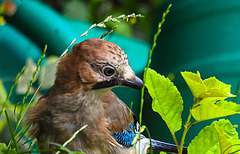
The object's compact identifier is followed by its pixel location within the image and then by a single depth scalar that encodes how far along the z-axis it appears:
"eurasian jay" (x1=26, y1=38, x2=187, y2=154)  2.84
